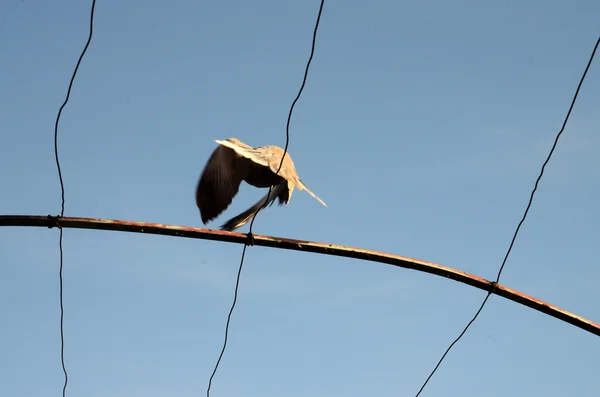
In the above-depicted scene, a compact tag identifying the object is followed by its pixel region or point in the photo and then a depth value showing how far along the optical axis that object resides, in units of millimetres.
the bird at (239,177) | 12922
